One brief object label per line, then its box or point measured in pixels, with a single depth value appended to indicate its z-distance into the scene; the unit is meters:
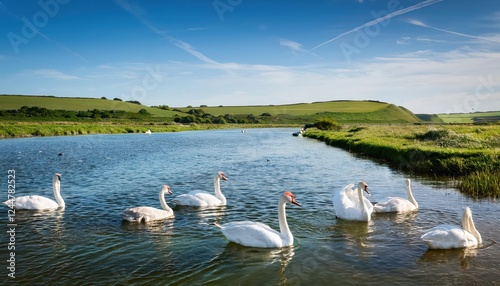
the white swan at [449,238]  10.14
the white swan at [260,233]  10.39
